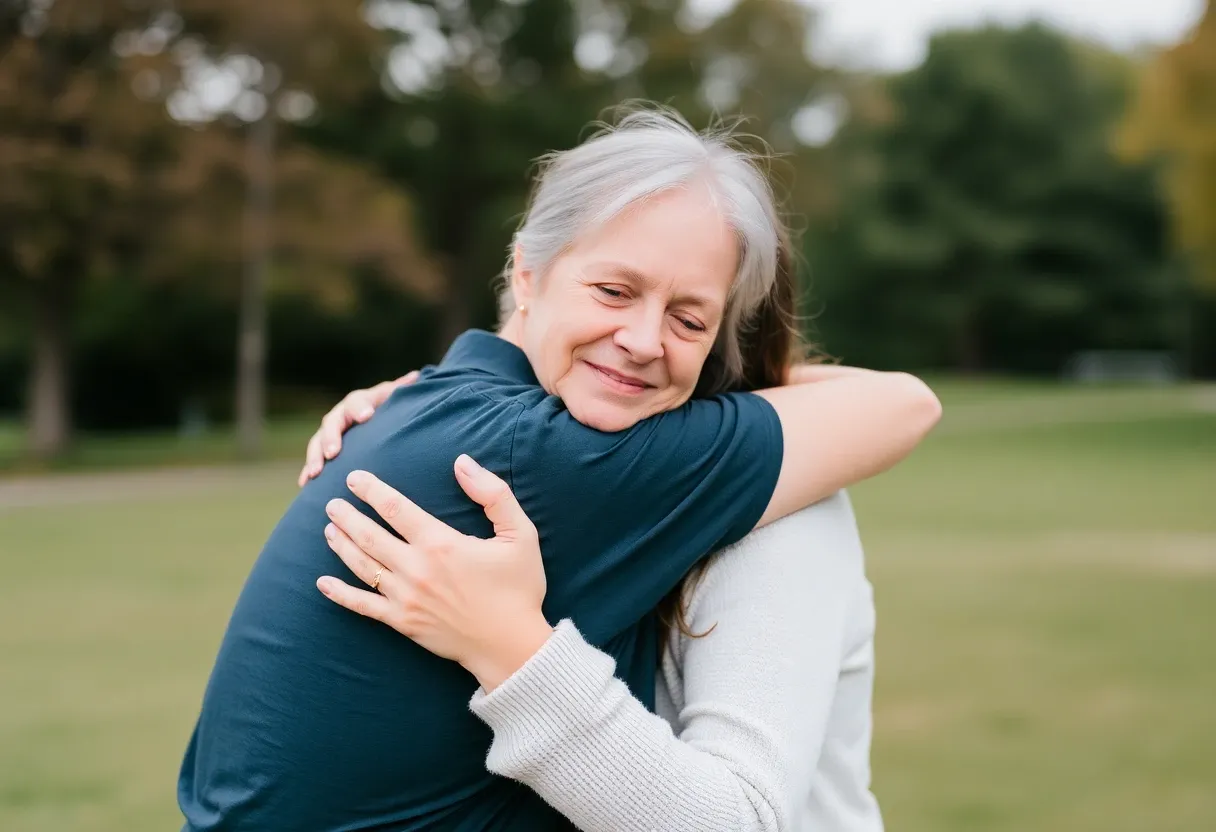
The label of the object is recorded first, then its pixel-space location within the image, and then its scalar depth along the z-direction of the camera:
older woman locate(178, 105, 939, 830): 1.60
